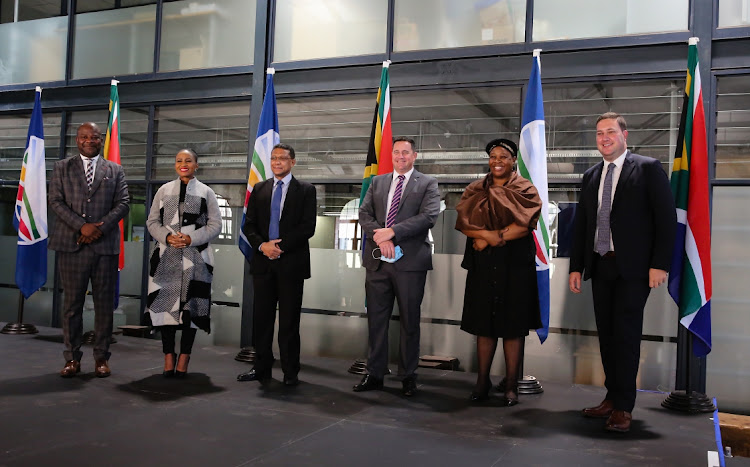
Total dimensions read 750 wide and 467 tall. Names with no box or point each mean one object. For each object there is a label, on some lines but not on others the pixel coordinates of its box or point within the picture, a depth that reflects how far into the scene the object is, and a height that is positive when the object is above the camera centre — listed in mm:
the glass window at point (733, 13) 4660 +1756
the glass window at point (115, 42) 6555 +1946
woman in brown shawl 3877 -7
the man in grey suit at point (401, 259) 4152 -28
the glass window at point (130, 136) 6535 +1035
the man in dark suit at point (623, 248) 3465 +89
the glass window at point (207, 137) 6117 +994
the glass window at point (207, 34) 6145 +1948
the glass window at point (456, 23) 5234 +1843
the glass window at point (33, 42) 6945 +2027
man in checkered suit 4344 -5
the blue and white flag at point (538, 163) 4332 +636
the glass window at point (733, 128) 4633 +966
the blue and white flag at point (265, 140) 5121 +825
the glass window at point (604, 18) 4809 +1781
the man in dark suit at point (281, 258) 4312 -57
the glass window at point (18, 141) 6957 +1008
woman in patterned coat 4340 -93
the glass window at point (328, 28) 5684 +1898
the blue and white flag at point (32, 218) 5961 +176
